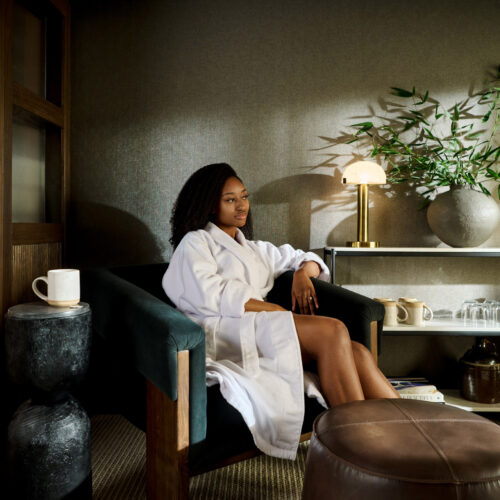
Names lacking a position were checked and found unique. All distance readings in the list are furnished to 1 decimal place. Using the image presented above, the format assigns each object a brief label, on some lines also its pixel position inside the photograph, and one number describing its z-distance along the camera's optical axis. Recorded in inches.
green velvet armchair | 50.7
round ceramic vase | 93.1
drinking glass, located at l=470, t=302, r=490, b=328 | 98.3
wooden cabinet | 70.9
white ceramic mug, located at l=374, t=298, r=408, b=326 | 93.5
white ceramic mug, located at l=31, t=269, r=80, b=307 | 58.8
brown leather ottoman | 37.4
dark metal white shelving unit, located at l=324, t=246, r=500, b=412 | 92.1
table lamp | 95.2
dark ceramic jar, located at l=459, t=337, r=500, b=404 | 94.0
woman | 57.2
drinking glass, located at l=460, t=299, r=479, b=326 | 98.7
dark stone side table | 55.8
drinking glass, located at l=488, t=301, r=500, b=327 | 98.3
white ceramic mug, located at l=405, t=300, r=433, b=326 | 94.7
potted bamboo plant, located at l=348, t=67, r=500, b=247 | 103.7
